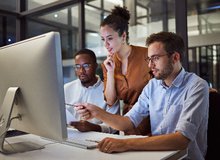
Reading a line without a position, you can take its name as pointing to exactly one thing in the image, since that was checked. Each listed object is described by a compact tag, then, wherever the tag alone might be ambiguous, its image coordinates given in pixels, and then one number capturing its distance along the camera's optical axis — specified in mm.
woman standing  1806
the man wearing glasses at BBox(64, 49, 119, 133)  2043
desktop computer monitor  887
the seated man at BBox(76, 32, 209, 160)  1136
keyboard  1094
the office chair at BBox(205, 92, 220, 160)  1343
